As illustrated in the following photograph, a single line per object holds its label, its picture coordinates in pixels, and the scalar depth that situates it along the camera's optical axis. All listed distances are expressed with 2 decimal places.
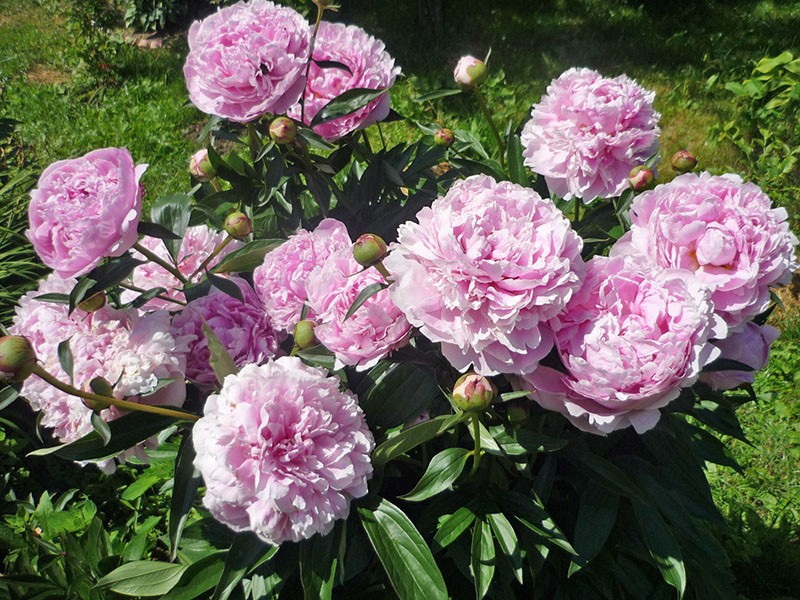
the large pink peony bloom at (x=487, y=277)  0.78
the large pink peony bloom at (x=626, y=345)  0.78
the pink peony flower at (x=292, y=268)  0.97
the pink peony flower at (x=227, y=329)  0.99
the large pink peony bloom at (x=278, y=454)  0.80
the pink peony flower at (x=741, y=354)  0.97
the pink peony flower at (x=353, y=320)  0.89
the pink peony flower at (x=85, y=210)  0.89
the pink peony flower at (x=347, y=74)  1.15
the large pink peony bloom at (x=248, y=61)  1.02
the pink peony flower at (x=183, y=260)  1.14
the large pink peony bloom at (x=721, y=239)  0.88
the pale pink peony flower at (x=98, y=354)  0.91
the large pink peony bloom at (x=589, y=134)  1.12
